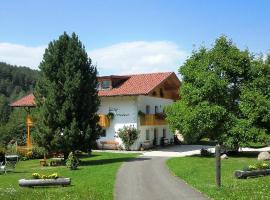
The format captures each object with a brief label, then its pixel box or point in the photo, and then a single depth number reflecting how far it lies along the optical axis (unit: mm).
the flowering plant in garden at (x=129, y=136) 46469
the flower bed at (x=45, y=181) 20656
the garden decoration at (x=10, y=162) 30484
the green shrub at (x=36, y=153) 41231
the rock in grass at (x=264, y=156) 32975
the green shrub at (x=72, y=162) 29328
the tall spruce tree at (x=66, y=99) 32844
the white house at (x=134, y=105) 47438
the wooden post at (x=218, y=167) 19047
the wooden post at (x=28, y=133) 47012
